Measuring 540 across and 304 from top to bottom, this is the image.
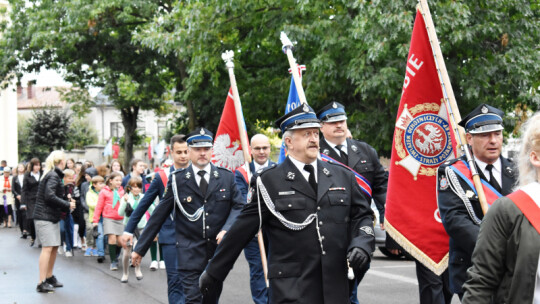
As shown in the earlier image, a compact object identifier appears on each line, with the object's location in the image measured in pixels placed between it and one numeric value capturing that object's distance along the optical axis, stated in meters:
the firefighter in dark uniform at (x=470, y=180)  5.17
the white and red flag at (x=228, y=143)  9.99
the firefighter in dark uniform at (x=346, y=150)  7.39
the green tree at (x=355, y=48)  16.31
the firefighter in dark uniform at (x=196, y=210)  7.25
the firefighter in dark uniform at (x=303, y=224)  4.87
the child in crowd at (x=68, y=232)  16.55
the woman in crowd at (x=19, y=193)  22.00
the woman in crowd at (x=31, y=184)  17.53
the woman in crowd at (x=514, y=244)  3.05
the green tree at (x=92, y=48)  25.98
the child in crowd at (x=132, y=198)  13.83
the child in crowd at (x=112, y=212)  14.11
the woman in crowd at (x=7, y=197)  25.12
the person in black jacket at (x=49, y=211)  11.22
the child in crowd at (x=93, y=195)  15.86
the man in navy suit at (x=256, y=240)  8.88
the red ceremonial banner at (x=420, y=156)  6.47
